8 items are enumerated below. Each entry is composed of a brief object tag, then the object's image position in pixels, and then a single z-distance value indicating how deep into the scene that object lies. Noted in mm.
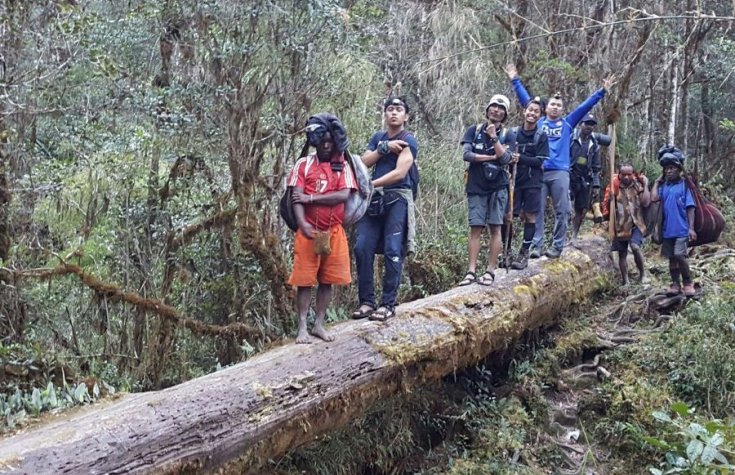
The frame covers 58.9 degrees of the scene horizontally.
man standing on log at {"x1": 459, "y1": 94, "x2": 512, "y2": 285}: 6641
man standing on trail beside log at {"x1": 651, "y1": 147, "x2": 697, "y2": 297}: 7734
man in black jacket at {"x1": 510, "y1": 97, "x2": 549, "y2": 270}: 7559
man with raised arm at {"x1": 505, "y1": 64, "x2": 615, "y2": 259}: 8070
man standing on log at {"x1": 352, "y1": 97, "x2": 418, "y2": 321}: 5699
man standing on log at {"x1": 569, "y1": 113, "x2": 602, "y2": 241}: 9289
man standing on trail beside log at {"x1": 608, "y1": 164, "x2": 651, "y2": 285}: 8969
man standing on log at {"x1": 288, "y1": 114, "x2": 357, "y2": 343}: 4914
